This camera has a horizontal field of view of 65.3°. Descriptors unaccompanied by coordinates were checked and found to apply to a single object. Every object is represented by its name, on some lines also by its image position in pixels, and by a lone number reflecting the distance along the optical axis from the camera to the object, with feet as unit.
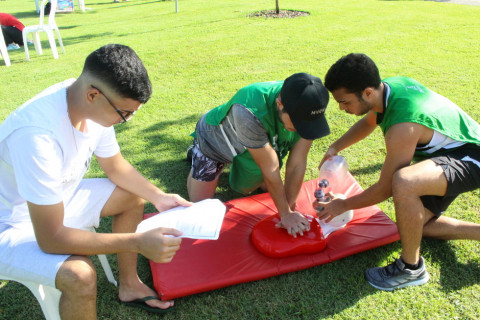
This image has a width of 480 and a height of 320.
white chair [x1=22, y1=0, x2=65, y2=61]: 27.71
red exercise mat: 8.00
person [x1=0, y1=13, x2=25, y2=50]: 31.81
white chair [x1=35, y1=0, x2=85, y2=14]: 53.70
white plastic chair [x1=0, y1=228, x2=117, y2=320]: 5.98
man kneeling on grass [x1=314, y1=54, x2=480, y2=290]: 7.54
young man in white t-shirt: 5.65
